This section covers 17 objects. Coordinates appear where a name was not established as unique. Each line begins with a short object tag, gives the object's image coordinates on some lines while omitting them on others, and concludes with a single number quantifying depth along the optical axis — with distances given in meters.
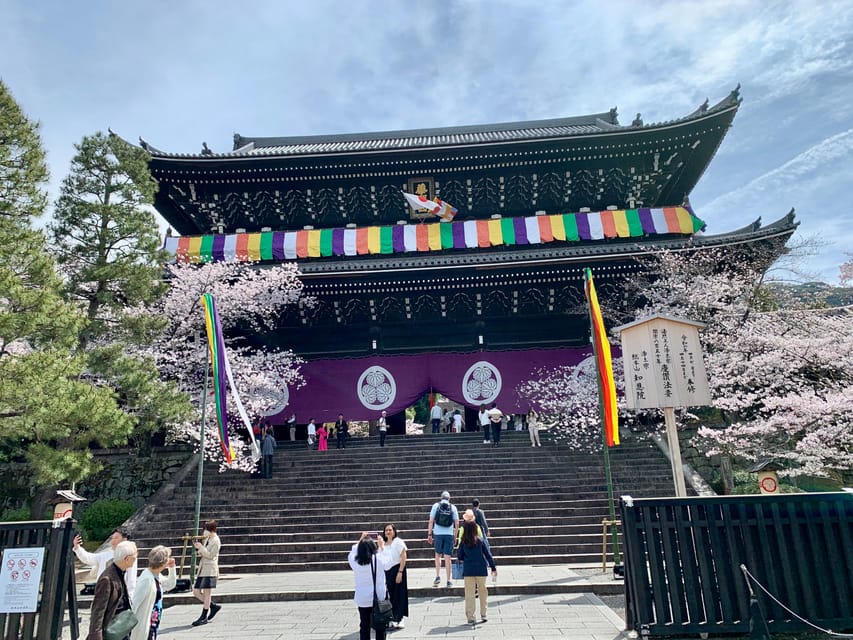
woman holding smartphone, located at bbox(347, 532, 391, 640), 5.39
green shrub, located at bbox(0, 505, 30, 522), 13.83
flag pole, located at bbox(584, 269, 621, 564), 8.78
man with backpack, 8.41
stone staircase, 11.21
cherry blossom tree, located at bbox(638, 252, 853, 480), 11.45
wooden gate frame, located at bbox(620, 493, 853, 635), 5.32
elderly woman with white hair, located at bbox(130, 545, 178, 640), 4.25
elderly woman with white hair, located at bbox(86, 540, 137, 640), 4.02
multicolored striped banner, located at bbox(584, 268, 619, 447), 8.80
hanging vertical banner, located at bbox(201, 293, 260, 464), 9.73
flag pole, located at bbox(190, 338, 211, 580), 9.28
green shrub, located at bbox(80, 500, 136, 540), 13.23
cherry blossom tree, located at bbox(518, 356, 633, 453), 15.51
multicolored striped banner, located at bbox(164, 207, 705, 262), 18.42
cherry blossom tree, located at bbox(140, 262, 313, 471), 15.56
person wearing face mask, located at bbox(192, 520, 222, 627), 7.46
